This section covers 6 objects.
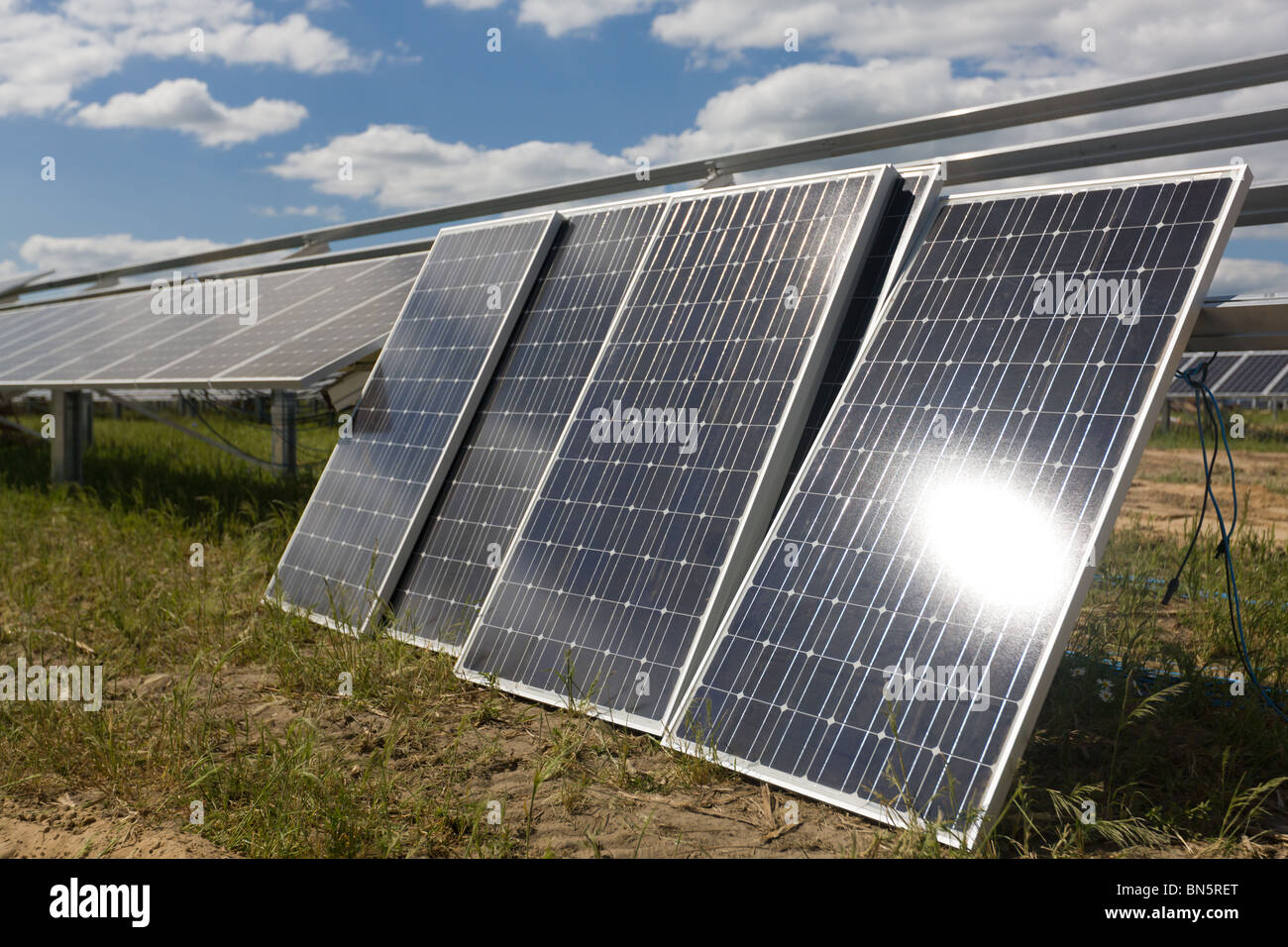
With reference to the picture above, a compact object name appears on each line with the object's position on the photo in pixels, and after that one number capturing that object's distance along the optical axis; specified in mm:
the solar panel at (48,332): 15008
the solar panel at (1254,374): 25859
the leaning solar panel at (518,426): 7207
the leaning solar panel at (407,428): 7871
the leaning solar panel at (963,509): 4375
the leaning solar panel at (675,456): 5758
